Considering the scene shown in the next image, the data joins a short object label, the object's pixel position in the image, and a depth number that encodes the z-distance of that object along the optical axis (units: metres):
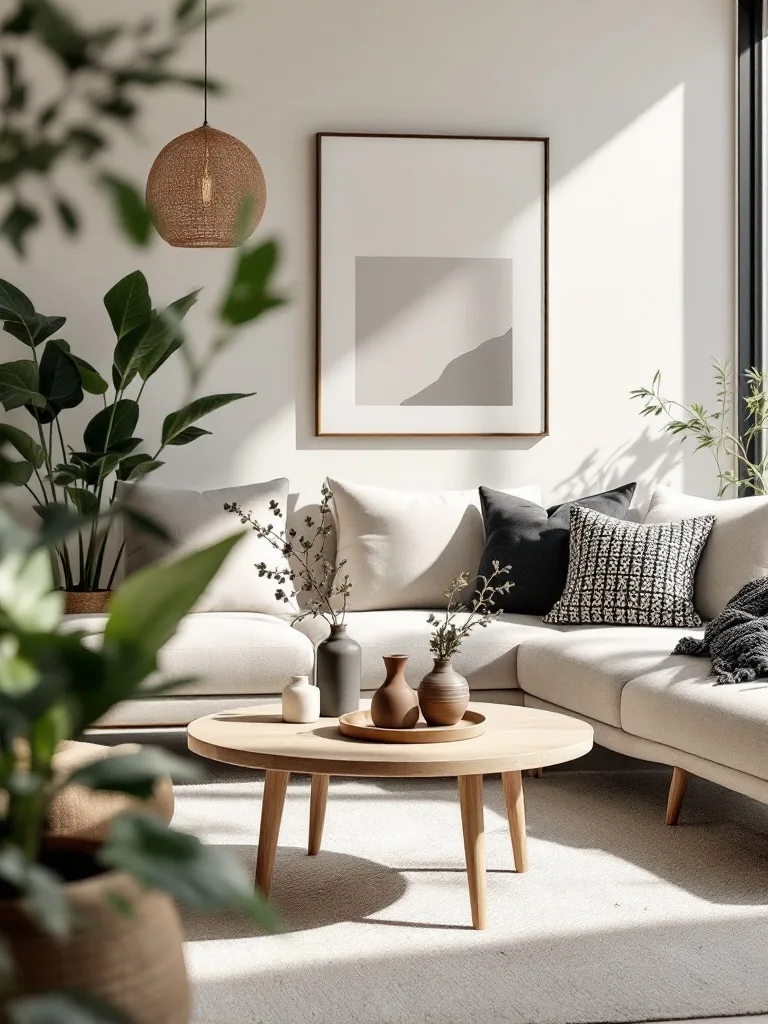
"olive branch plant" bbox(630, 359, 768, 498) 5.08
